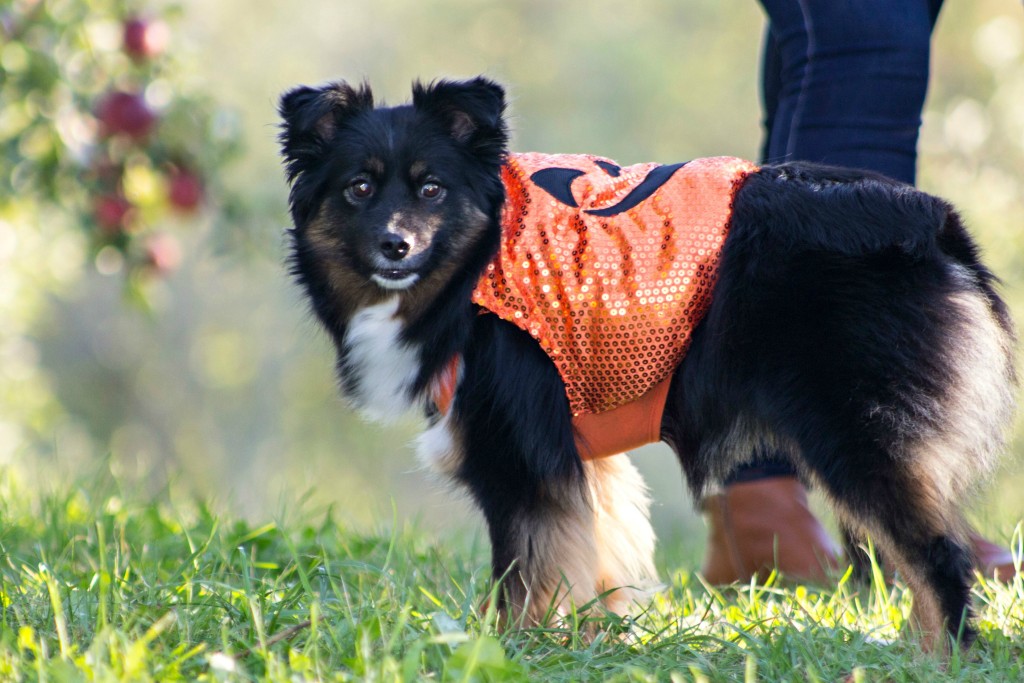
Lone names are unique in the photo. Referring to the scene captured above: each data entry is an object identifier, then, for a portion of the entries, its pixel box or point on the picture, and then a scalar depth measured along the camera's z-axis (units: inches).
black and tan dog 198.8
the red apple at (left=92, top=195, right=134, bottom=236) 322.0
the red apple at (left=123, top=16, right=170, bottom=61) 316.8
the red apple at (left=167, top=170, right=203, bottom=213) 335.0
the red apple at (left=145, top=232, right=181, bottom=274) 341.4
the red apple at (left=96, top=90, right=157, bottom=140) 311.7
